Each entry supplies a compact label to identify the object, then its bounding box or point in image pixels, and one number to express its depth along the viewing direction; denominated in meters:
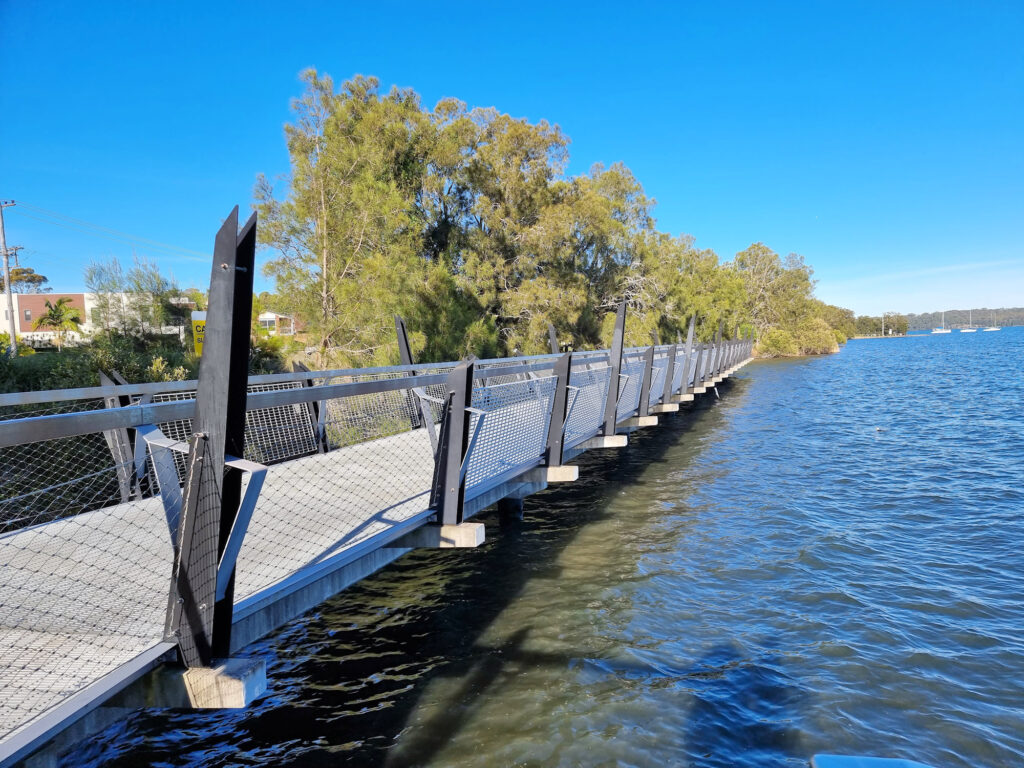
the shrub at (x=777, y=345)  82.06
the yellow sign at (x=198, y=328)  9.77
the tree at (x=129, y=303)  17.48
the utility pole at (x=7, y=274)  23.69
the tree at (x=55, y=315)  29.60
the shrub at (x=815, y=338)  85.06
